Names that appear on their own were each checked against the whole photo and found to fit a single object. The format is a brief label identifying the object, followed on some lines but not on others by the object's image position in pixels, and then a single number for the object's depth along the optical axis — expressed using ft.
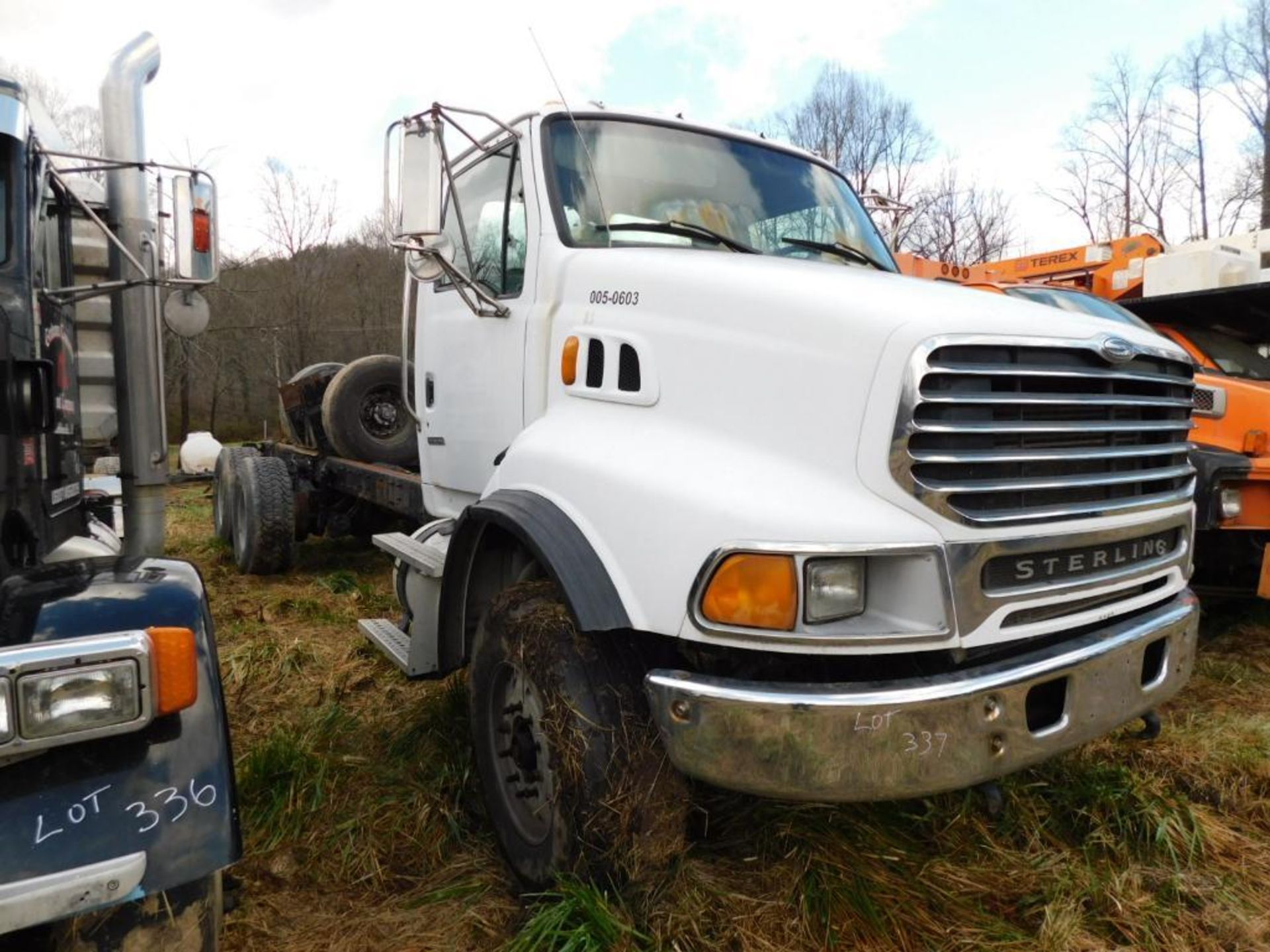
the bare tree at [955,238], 90.27
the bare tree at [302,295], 88.33
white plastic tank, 38.47
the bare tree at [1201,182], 92.32
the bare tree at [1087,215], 96.48
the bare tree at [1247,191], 79.05
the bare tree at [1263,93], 77.51
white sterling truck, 6.59
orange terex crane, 26.50
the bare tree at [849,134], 92.94
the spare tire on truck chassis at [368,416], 19.58
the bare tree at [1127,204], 95.09
